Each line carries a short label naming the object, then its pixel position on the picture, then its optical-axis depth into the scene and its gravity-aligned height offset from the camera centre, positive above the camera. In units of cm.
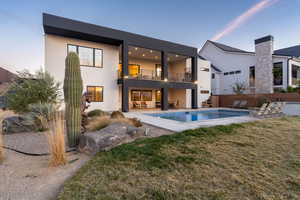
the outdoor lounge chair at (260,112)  922 -90
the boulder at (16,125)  559 -105
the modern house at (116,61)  1111 +368
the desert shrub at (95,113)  858 -87
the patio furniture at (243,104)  1598 -63
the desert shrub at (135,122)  623 -106
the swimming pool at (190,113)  1126 -139
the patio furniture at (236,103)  1642 -59
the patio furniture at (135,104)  1683 -68
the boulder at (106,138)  374 -112
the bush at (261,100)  1445 -17
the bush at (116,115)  717 -83
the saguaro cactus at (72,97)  390 +6
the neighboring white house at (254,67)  1711 +418
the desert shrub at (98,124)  502 -94
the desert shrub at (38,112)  589 -55
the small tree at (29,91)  660 +39
